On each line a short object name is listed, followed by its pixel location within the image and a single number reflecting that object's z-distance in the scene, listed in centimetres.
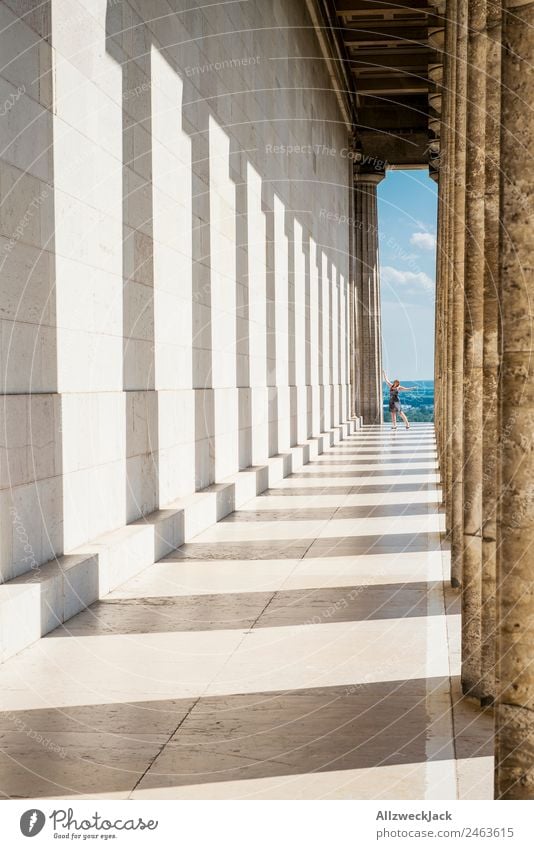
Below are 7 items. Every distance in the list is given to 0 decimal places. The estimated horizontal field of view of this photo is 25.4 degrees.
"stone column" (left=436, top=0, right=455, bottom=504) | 1574
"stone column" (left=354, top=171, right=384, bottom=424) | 5619
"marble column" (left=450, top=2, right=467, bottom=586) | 1100
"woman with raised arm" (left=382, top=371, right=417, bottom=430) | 4844
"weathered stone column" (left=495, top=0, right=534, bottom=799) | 425
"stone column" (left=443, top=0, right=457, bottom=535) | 1418
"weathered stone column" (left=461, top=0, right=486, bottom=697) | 792
